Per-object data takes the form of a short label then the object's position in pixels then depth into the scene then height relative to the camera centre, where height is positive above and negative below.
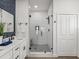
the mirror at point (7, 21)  1.64 +0.25
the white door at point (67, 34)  2.58 -0.25
